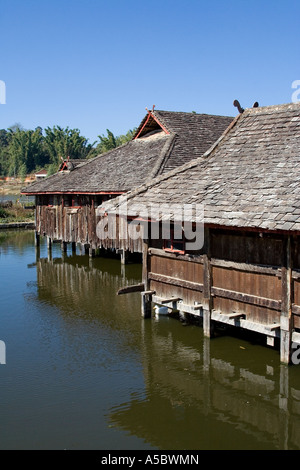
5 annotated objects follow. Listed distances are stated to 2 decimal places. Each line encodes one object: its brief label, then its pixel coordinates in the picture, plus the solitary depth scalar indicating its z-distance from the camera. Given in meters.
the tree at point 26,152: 96.12
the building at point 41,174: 78.44
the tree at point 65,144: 81.69
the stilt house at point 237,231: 10.77
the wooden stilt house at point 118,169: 23.24
